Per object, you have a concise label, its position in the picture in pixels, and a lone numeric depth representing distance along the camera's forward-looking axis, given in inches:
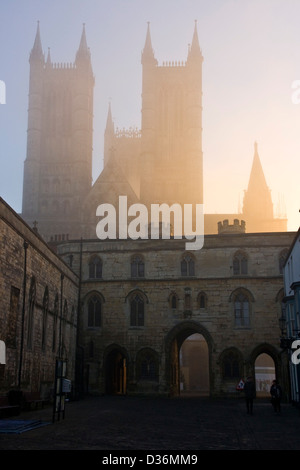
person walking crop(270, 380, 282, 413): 916.6
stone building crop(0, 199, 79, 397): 864.9
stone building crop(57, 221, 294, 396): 1462.8
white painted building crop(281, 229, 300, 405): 949.2
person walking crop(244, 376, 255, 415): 906.7
